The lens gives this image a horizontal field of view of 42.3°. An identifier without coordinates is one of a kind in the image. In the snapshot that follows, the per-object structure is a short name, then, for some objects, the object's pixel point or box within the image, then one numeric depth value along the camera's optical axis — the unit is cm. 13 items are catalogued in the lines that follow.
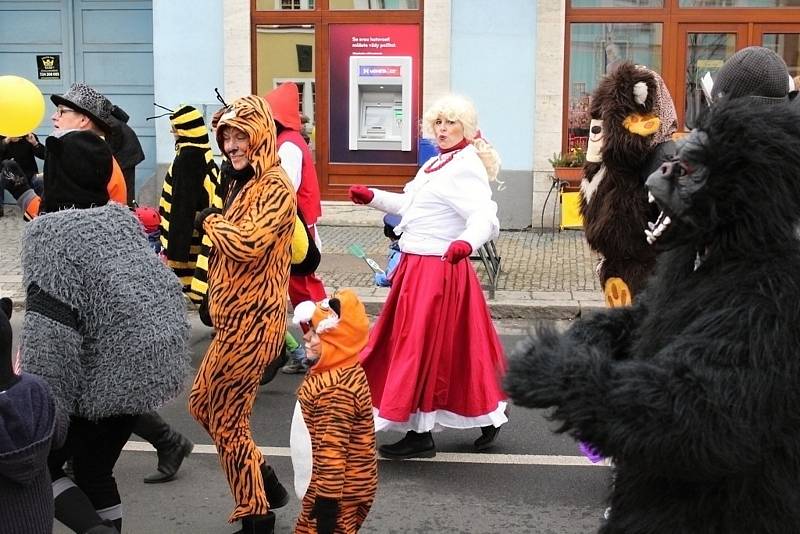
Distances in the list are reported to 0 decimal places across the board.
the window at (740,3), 1309
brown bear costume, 467
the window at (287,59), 1369
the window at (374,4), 1341
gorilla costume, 205
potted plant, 1259
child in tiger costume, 346
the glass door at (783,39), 1314
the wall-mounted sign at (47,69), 1481
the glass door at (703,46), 1313
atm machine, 1354
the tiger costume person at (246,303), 392
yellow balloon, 466
